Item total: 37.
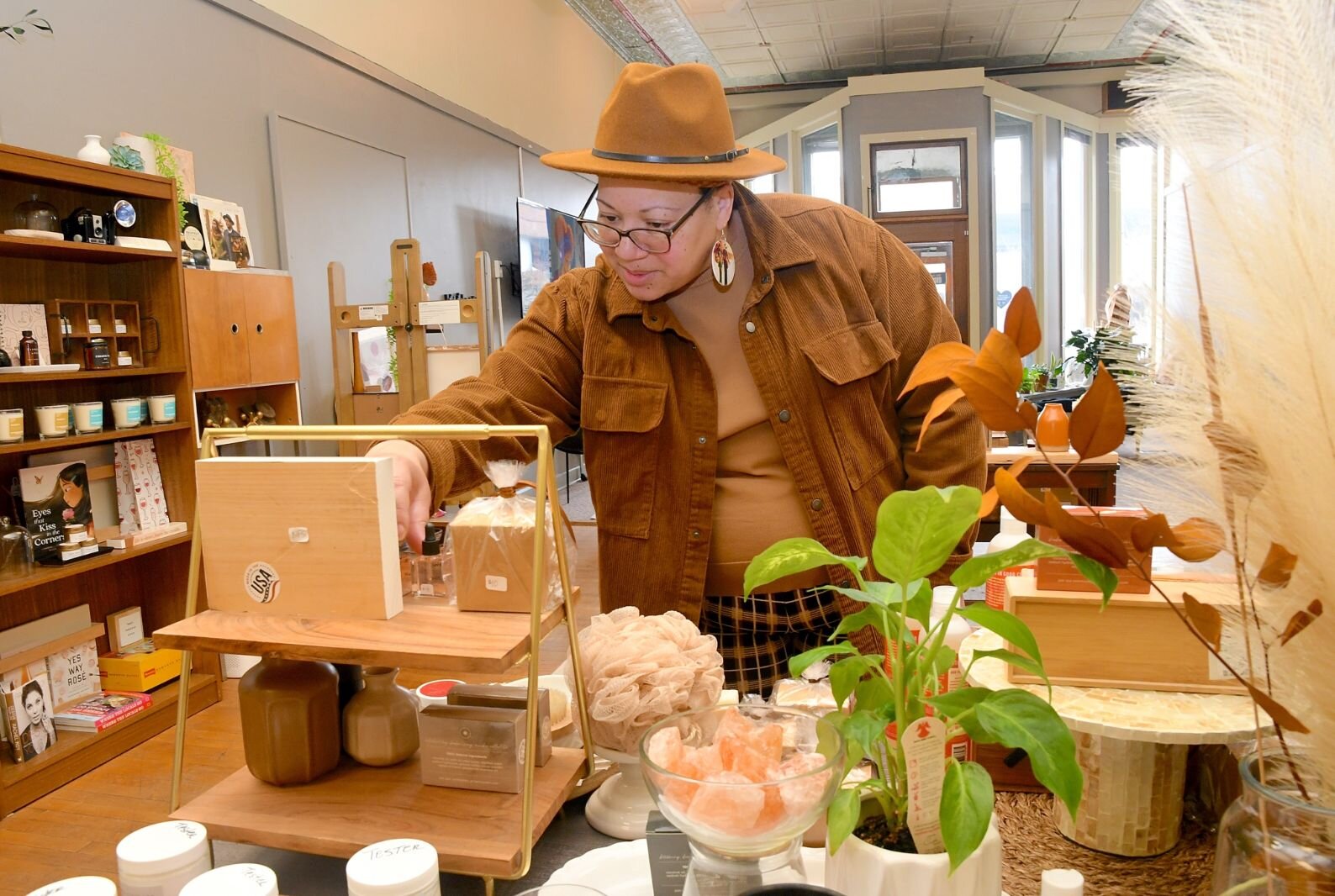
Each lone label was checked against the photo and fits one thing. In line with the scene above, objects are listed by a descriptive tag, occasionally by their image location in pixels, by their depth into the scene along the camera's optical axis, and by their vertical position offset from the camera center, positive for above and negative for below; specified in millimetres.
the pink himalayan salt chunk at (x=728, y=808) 617 -289
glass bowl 619 -280
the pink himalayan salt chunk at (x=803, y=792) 617 -281
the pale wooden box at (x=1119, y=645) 1075 -341
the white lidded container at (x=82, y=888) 731 -384
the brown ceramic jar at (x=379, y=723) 1117 -403
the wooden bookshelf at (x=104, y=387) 3182 +39
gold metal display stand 925 -456
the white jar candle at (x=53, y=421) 3342 -80
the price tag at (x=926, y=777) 632 -282
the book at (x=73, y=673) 3439 -1030
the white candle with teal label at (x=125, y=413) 3607 -65
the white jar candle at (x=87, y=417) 3467 -74
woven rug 952 -542
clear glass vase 500 -273
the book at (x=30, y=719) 3109 -1077
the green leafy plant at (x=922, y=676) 552 -214
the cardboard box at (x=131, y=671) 3678 -1085
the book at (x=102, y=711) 3348 -1145
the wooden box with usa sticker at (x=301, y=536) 983 -161
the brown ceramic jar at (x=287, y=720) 1078 -383
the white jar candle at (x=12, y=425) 3123 -82
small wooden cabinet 3857 +216
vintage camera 3367 +613
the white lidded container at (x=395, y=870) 734 -386
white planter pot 615 -340
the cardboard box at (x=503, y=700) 1082 -372
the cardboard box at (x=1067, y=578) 1121 -275
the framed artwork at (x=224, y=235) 4066 +696
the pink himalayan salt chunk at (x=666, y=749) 667 -273
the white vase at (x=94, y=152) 3348 +876
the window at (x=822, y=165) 10797 +2309
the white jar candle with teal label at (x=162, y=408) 3750 -60
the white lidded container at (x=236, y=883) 727 -385
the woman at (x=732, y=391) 1663 -38
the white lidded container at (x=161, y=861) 785 -393
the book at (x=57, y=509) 3369 -407
